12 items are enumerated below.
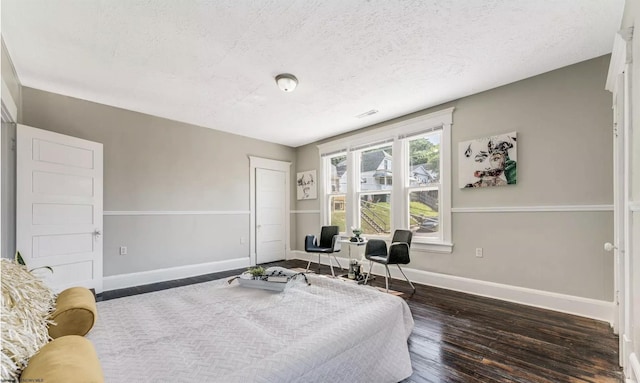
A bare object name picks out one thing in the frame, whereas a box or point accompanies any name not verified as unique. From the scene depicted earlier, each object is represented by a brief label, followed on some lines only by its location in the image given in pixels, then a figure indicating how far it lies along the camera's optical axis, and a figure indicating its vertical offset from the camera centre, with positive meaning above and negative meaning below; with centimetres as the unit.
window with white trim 381 +22
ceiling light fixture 291 +120
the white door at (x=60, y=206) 279 -14
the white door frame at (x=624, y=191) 165 +3
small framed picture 565 +21
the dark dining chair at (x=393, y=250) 351 -76
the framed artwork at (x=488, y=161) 318 +40
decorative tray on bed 189 -61
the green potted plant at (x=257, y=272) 205 -59
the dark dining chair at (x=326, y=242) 445 -82
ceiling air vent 402 +121
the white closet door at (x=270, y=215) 541 -43
